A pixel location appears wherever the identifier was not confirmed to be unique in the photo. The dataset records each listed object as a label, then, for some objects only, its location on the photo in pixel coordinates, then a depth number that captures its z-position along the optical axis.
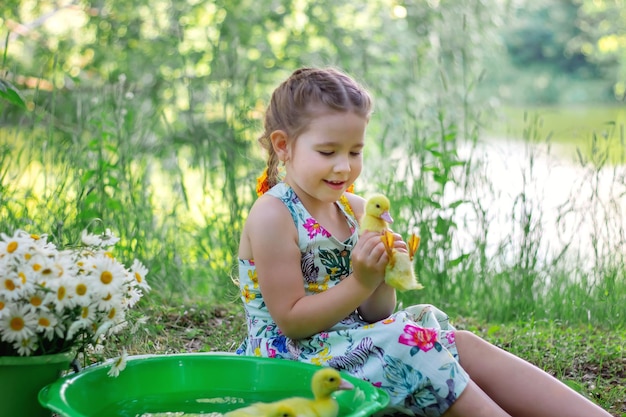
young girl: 2.31
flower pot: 2.12
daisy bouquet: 2.05
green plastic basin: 2.18
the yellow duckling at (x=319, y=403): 2.02
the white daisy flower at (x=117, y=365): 2.22
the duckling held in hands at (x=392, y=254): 2.31
